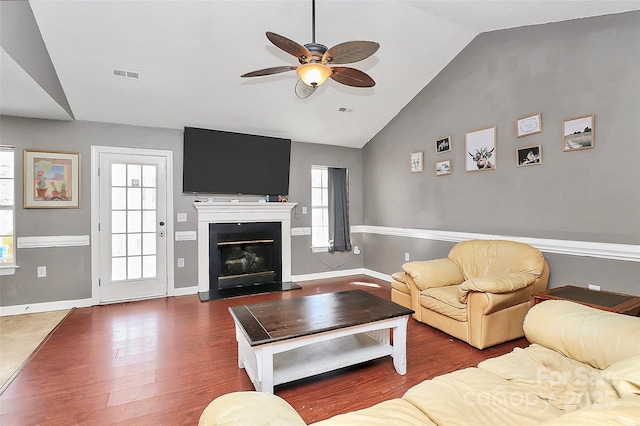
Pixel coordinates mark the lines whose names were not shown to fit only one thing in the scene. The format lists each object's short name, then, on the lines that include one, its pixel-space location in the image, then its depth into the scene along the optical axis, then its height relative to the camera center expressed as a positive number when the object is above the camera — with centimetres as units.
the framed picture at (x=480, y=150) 370 +80
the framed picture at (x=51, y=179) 391 +51
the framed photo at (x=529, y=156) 324 +62
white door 430 -12
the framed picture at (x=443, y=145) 422 +97
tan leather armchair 270 -72
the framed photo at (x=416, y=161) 468 +82
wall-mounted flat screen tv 464 +85
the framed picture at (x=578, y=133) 285 +76
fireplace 478 -50
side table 226 -67
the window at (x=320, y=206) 576 +19
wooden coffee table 203 -82
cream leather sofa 94 -76
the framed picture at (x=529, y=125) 322 +94
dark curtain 577 +7
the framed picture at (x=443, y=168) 425 +65
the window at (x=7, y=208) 385 +14
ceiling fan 215 +116
